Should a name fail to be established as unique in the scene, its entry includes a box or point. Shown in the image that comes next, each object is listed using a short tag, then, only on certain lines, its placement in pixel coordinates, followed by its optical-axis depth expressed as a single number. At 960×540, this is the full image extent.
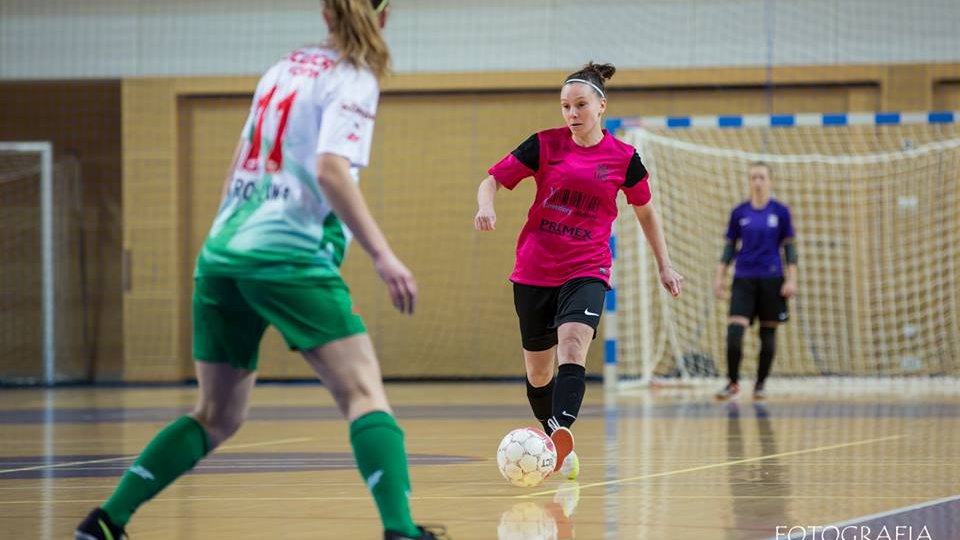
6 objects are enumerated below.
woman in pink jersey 13.51
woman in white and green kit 7.65
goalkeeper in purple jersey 27.09
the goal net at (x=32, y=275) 37.37
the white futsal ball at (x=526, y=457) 11.94
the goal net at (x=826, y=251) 32.97
